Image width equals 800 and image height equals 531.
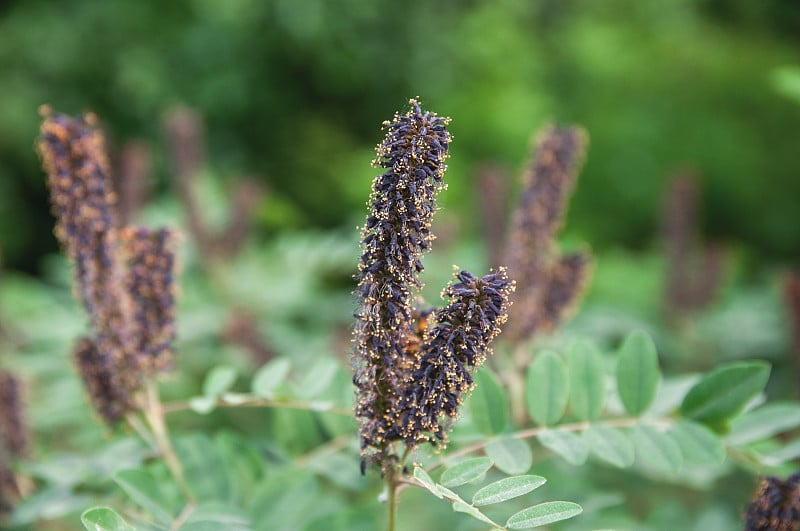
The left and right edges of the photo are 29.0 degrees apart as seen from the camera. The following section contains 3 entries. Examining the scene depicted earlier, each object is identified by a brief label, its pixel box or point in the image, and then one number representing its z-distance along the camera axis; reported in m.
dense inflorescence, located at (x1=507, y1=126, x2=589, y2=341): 0.70
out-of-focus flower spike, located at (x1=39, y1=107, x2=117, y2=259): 0.60
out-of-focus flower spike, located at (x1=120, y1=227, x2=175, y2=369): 0.62
